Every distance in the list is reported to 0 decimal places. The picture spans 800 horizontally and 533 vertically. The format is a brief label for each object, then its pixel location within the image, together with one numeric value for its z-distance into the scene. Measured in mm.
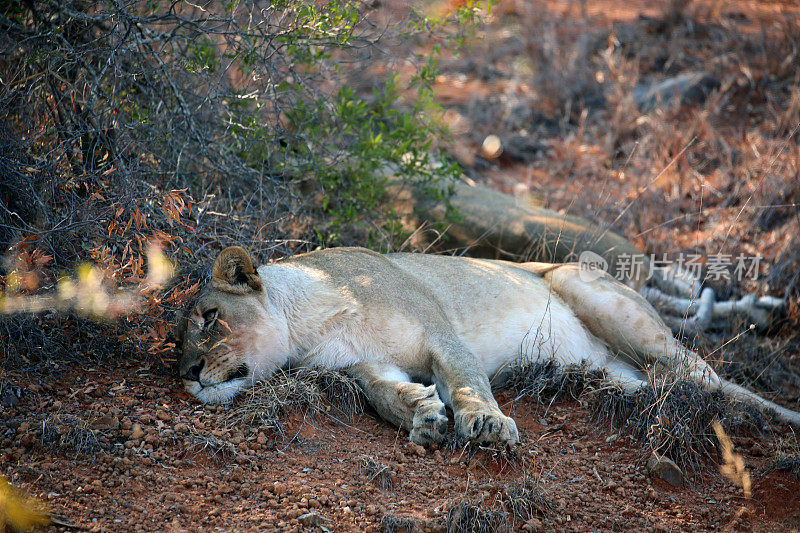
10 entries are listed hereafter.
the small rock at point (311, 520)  5477
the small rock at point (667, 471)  6648
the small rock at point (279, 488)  5942
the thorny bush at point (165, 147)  7320
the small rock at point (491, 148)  17422
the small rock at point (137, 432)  6355
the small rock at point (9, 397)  6496
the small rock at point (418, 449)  6695
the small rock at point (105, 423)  6375
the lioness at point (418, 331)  7301
